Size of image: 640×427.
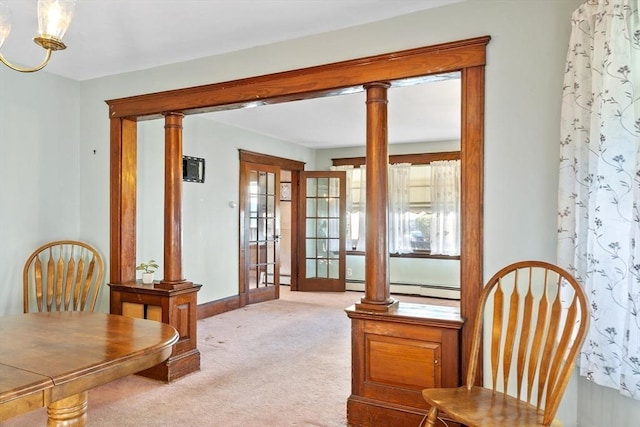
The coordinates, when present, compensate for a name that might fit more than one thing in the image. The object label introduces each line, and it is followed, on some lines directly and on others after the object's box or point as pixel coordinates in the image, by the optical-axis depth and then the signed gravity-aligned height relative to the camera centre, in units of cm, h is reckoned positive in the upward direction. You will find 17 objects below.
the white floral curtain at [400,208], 679 +5
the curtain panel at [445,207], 642 +6
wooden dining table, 128 -52
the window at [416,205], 646 +10
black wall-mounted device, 489 +48
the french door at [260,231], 585 -30
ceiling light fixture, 160 +72
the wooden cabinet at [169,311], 320 -79
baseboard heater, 639 -121
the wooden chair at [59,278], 304 -52
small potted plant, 351 -55
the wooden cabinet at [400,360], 234 -85
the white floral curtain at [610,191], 166 +8
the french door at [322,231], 703 -34
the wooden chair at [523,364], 156 -61
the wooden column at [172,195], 336 +12
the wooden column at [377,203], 258 +5
